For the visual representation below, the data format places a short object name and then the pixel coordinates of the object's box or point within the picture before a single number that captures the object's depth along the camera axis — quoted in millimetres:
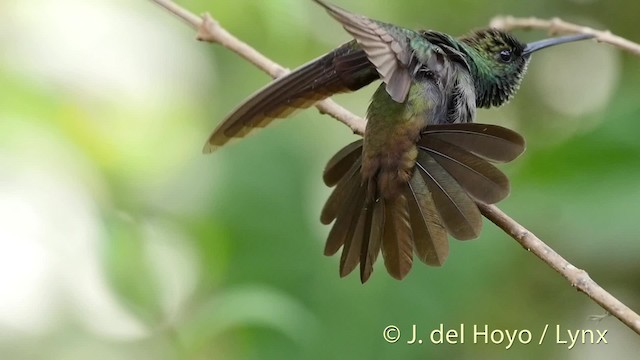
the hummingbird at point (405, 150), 5391
